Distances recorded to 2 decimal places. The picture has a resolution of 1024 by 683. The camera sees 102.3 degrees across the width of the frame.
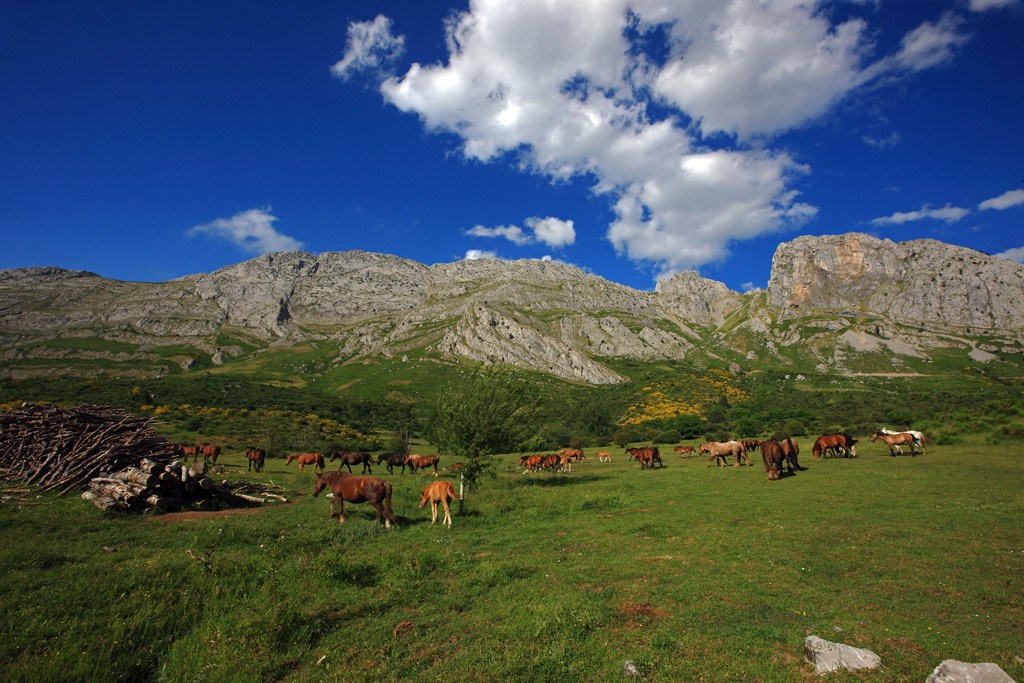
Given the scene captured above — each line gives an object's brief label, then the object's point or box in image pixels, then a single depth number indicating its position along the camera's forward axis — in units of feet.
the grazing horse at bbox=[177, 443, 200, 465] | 112.78
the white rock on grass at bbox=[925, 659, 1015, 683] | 17.26
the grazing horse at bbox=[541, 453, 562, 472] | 125.18
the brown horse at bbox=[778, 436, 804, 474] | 85.83
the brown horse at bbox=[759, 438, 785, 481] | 80.88
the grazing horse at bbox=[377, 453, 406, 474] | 127.42
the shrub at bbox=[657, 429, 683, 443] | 216.33
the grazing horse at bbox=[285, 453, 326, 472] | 110.22
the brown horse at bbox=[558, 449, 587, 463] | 131.23
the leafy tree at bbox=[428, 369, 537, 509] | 91.66
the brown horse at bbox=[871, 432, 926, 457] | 97.50
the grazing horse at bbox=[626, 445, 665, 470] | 123.03
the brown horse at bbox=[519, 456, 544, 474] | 124.30
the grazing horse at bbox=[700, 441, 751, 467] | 110.42
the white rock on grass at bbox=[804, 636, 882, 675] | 20.75
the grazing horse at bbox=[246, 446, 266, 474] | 112.37
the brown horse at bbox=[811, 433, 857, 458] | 100.68
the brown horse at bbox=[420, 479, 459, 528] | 55.65
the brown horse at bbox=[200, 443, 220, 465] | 107.22
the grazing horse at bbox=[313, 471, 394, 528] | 53.42
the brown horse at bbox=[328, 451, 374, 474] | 116.06
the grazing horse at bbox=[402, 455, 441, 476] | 124.57
